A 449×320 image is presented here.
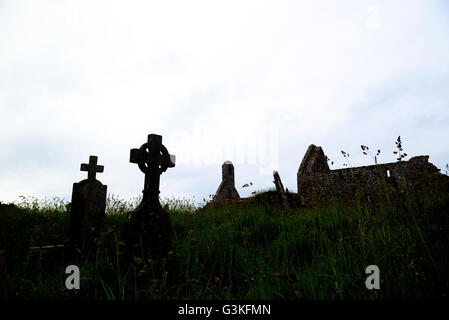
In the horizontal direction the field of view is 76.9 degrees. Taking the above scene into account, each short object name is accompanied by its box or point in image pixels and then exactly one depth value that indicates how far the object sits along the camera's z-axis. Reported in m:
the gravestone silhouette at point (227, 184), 16.53
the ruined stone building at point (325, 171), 14.63
